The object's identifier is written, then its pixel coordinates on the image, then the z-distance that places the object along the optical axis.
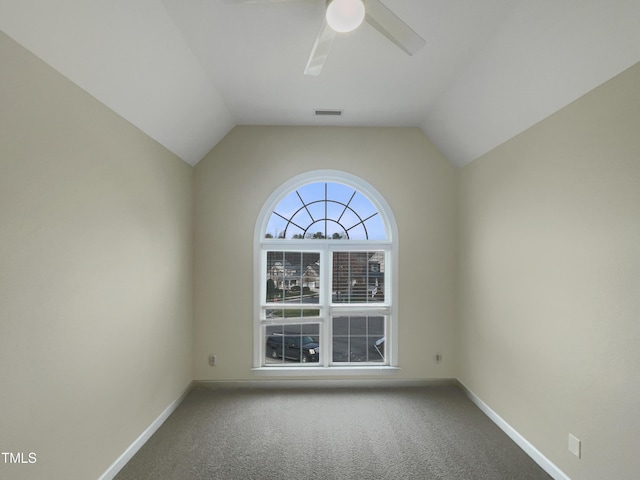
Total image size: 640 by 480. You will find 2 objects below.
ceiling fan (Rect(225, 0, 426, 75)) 1.53
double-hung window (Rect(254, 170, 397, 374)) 3.61
